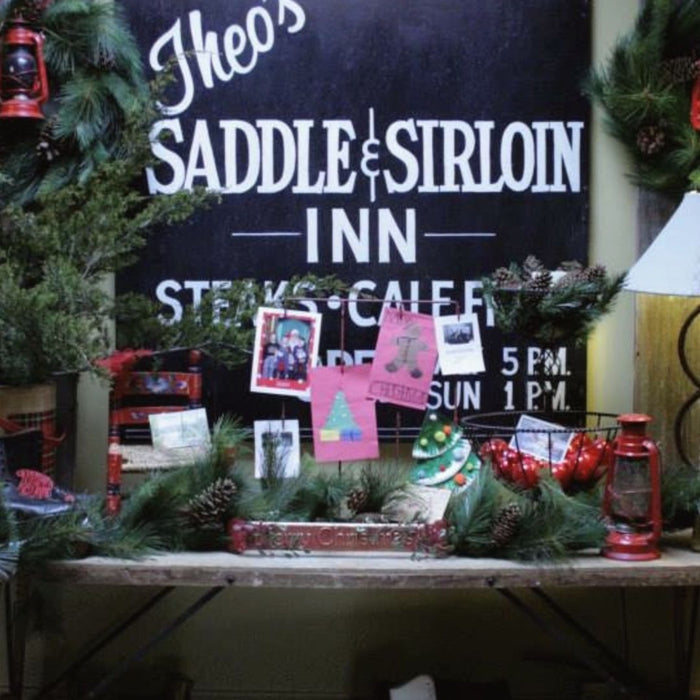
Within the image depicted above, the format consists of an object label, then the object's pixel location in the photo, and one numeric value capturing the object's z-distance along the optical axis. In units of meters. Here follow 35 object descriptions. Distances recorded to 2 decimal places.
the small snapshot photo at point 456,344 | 2.44
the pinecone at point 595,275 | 2.33
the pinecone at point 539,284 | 2.32
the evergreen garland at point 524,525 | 2.12
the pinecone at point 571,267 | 2.37
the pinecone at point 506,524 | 2.13
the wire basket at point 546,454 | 2.30
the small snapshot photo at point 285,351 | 2.46
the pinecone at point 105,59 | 2.50
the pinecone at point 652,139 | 2.55
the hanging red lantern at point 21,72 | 2.42
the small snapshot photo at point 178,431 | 2.44
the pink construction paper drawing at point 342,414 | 2.46
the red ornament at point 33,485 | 2.17
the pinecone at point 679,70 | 2.52
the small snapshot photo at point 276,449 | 2.37
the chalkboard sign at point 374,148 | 2.62
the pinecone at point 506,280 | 2.33
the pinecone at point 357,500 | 2.29
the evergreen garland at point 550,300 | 2.31
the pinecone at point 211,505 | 2.18
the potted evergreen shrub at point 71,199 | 2.20
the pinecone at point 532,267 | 2.34
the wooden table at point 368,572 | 2.07
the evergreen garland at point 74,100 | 2.48
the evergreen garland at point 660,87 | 2.52
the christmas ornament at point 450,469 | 2.40
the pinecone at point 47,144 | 2.51
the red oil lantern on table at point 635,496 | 2.14
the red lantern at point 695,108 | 2.51
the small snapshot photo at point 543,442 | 2.33
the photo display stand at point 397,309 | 2.53
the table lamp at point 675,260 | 2.29
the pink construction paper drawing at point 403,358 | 2.44
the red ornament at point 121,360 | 2.33
